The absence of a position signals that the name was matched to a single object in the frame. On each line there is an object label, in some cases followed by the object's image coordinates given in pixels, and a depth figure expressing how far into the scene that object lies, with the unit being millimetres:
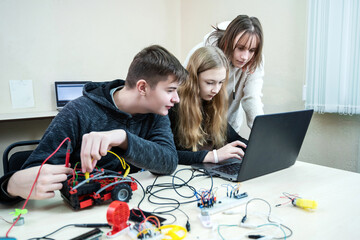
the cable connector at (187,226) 645
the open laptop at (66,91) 2725
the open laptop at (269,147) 931
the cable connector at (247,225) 660
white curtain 1865
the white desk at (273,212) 640
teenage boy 916
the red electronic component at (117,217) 618
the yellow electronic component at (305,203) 751
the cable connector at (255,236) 614
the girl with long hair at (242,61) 1531
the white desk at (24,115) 2281
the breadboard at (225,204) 740
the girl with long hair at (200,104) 1367
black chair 1254
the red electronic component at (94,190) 736
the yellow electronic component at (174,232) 608
